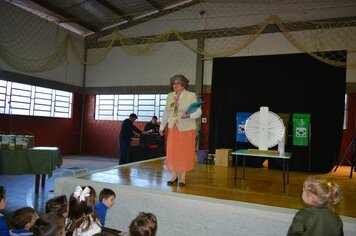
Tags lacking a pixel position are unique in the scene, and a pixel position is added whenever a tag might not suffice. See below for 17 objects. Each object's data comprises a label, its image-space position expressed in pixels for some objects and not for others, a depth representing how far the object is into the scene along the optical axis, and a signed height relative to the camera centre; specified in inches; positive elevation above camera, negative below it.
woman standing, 124.5 -1.4
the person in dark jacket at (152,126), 295.4 +0.6
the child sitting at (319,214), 62.4 -16.8
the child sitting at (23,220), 71.9 -24.5
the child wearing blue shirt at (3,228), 68.5 -25.3
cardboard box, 205.5 -18.9
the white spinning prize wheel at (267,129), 138.3 +1.9
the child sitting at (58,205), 83.7 -23.8
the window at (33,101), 318.7 +23.7
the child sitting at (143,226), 59.1 -20.0
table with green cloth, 161.5 -22.9
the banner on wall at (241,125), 212.4 +4.2
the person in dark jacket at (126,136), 264.1 -9.7
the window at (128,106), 383.9 +26.6
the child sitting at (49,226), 57.4 -20.4
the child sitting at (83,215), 71.5 -23.0
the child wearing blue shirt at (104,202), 90.7 -24.5
